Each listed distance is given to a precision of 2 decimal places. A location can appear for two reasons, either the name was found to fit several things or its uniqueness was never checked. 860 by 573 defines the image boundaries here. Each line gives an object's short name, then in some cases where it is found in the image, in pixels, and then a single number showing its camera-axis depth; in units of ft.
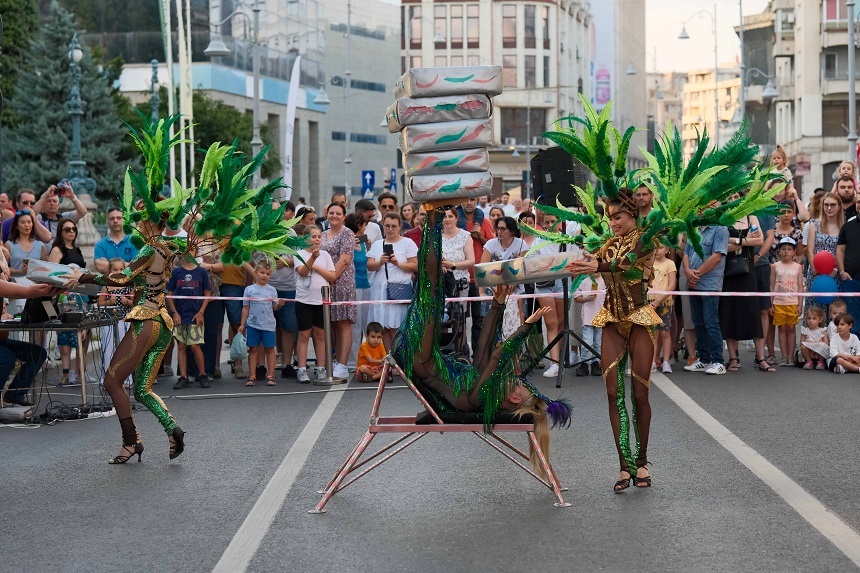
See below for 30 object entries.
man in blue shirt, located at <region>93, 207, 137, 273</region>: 51.27
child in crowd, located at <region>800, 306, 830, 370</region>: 51.29
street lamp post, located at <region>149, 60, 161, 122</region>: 133.39
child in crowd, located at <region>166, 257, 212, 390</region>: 49.49
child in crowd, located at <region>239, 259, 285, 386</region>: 50.08
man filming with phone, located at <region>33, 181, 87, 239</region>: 53.83
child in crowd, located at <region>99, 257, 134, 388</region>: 46.21
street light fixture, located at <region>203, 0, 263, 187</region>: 110.83
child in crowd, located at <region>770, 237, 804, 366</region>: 53.52
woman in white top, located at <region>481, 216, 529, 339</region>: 51.85
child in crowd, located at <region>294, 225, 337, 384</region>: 51.42
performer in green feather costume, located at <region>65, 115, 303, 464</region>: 33.63
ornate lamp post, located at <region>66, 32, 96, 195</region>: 94.22
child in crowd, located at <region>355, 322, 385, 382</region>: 50.80
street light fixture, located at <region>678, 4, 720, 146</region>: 299.62
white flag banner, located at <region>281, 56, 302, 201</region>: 101.95
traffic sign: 154.61
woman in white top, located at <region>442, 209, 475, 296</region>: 51.70
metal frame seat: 27.76
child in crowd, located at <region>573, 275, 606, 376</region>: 51.31
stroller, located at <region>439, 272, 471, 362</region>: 44.37
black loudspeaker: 54.85
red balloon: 53.16
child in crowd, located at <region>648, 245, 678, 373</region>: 49.93
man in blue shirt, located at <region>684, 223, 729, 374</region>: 51.24
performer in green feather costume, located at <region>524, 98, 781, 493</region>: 29.78
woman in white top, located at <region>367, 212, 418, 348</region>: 52.11
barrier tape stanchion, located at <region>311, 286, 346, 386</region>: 50.03
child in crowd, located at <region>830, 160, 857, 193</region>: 56.06
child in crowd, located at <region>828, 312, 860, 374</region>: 50.11
